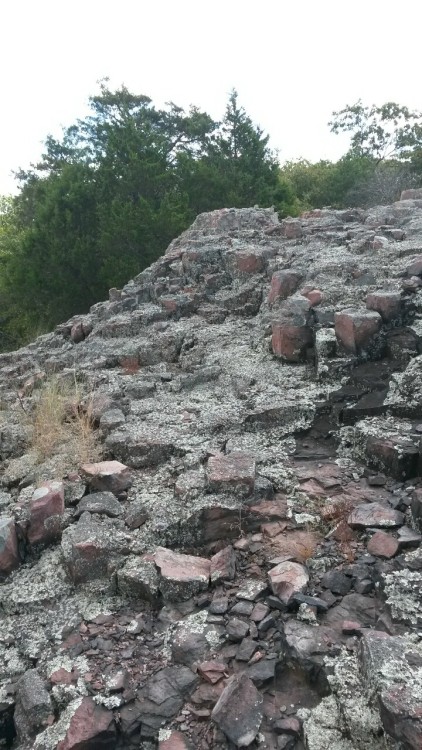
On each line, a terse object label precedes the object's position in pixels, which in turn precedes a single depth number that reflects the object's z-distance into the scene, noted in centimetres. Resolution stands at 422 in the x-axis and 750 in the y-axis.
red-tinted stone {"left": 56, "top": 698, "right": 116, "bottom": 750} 167
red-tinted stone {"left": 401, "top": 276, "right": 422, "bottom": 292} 407
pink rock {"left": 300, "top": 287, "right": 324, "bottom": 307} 438
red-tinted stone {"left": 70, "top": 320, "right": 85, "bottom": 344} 675
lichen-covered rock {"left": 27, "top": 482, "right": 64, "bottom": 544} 267
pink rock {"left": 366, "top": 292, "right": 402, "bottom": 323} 380
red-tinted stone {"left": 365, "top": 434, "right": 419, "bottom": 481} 258
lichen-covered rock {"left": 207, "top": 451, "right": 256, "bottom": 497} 264
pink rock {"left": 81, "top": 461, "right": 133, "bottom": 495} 298
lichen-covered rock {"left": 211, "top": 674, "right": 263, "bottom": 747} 156
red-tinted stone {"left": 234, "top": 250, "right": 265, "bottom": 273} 628
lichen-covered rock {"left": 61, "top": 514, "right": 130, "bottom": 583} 238
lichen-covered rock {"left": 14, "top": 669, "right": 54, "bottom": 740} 181
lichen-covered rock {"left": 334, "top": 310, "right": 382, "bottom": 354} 365
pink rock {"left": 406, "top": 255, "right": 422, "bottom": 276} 428
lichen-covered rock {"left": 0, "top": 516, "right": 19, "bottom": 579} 252
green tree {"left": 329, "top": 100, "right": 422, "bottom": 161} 2217
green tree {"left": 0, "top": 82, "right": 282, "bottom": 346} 1275
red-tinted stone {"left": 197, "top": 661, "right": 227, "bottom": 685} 179
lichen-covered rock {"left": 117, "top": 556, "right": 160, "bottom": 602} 220
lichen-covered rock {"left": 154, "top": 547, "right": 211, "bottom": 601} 218
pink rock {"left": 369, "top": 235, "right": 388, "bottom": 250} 554
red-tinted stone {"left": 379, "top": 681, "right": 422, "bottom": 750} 136
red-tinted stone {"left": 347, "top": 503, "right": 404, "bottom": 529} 226
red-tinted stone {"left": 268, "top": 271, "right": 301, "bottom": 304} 510
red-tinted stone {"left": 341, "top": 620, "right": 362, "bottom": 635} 179
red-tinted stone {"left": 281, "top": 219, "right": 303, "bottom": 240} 723
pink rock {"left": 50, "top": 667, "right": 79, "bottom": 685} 188
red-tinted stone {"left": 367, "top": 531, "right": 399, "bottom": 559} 210
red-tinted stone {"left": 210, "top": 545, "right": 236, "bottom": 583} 219
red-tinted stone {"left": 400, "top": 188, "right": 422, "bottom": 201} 917
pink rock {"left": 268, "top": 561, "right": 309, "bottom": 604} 199
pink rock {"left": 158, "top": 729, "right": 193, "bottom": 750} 161
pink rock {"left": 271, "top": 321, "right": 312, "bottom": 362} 408
